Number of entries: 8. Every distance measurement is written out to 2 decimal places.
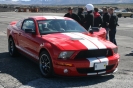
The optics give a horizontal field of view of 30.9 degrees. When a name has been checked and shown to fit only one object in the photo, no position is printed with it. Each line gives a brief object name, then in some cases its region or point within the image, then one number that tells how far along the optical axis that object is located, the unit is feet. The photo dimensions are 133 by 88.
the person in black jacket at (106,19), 31.58
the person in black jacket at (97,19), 31.63
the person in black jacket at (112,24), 30.83
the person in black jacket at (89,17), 30.53
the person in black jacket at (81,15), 33.07
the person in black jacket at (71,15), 32.74
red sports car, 17.33
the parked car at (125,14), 151.84
